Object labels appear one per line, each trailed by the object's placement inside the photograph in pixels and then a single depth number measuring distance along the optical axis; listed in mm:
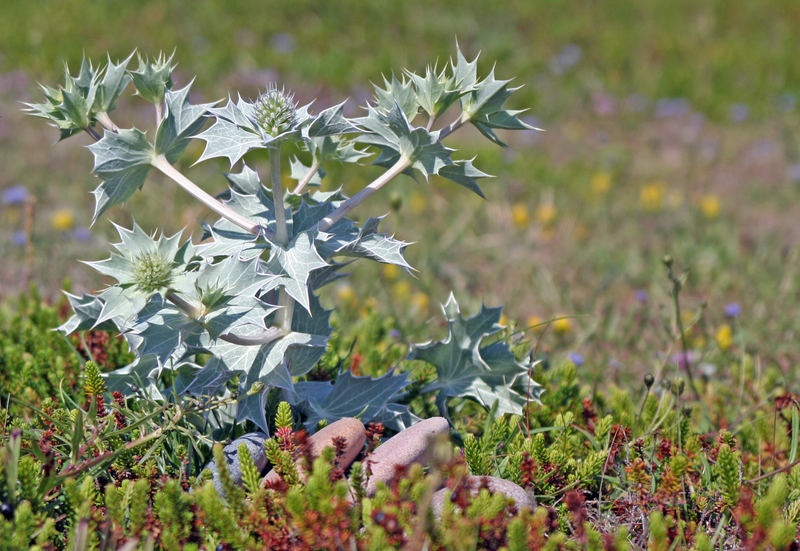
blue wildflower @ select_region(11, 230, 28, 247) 4797
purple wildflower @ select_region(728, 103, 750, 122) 8607
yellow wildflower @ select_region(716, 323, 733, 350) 3705
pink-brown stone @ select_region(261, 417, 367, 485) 1998
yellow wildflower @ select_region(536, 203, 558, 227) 5789
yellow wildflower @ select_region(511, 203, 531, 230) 5718
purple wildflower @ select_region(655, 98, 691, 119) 8695
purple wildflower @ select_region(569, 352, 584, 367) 3371
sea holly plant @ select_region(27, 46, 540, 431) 1871
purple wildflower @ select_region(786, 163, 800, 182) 6982
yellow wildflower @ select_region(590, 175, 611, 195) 6539
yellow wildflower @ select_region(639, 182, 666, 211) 6066
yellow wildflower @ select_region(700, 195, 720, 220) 5793
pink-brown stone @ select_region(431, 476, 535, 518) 1865
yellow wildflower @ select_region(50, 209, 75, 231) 5016
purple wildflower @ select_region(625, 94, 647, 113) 8922
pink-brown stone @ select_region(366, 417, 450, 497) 1997
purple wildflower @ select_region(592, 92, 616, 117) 8783
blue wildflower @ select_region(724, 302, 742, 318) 3865
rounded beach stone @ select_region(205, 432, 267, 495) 1997
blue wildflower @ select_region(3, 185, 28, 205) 5023
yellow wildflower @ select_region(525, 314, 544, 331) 4012
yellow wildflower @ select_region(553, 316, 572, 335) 3975
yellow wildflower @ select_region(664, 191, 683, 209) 6223
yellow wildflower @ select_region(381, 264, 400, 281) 4871
